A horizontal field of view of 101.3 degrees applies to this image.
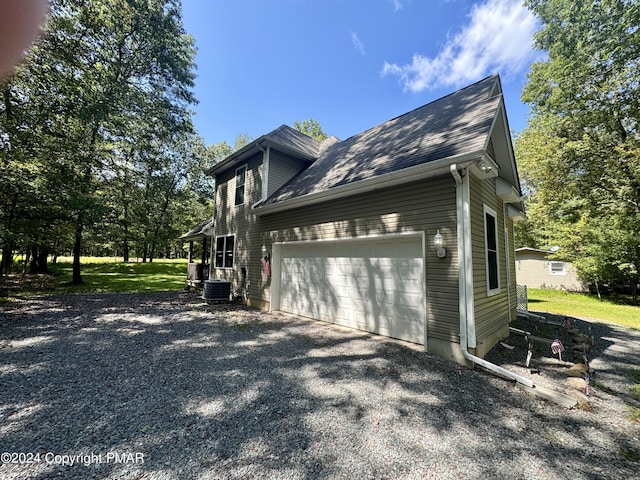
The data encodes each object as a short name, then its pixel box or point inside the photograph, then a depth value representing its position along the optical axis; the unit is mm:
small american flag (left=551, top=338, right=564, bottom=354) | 4398
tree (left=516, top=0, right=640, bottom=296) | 10477
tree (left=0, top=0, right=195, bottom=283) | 8875
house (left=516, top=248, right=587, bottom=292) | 16734
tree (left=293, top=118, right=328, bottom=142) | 28484
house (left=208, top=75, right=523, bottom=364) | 4609
